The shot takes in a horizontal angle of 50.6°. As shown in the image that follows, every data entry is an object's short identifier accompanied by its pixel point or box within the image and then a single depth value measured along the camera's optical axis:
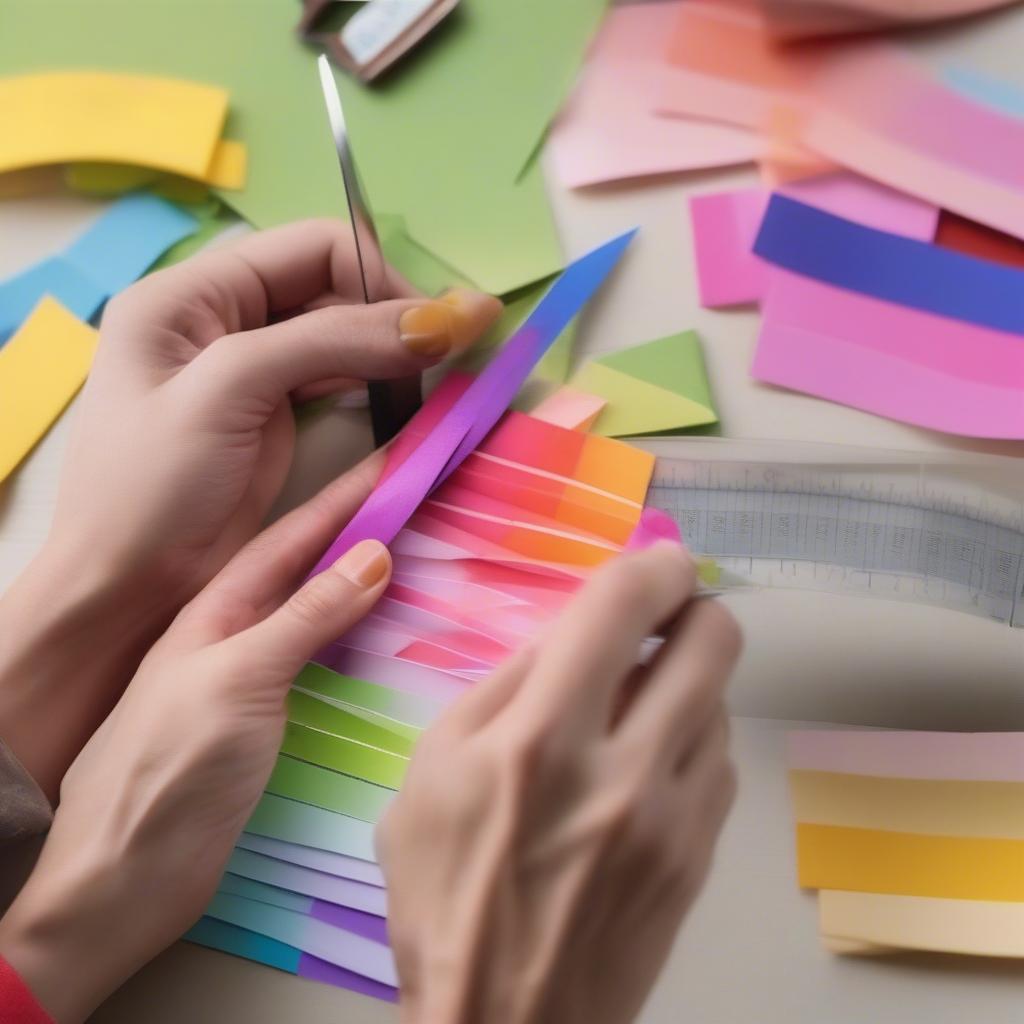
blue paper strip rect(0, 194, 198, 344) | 0.80
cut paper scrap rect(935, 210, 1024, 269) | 0.74
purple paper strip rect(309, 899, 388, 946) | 0.61
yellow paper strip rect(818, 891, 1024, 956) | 0.58
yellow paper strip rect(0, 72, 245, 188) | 0.82
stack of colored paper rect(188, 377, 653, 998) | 0.62
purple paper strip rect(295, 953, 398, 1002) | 0.61
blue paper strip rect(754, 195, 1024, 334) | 0.72
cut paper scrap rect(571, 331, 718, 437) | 0.71
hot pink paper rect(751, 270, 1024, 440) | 0.70
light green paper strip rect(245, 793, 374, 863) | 0.62
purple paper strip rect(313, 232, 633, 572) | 0.67
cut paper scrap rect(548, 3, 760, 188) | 0.79
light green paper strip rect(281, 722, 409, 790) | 0.63
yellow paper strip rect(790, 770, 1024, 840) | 0.61
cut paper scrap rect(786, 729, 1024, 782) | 0.62
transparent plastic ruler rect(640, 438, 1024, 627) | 0.66
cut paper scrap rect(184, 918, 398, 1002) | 0.61
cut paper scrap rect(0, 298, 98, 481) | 0.77
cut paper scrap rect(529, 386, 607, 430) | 0.71
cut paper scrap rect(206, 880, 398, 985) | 0.61
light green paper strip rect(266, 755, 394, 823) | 0.63
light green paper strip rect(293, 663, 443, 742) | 0.64
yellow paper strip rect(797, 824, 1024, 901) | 0.60
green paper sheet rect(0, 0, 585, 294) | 0.78
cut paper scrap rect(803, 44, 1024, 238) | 0.75
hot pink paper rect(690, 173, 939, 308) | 0.75
